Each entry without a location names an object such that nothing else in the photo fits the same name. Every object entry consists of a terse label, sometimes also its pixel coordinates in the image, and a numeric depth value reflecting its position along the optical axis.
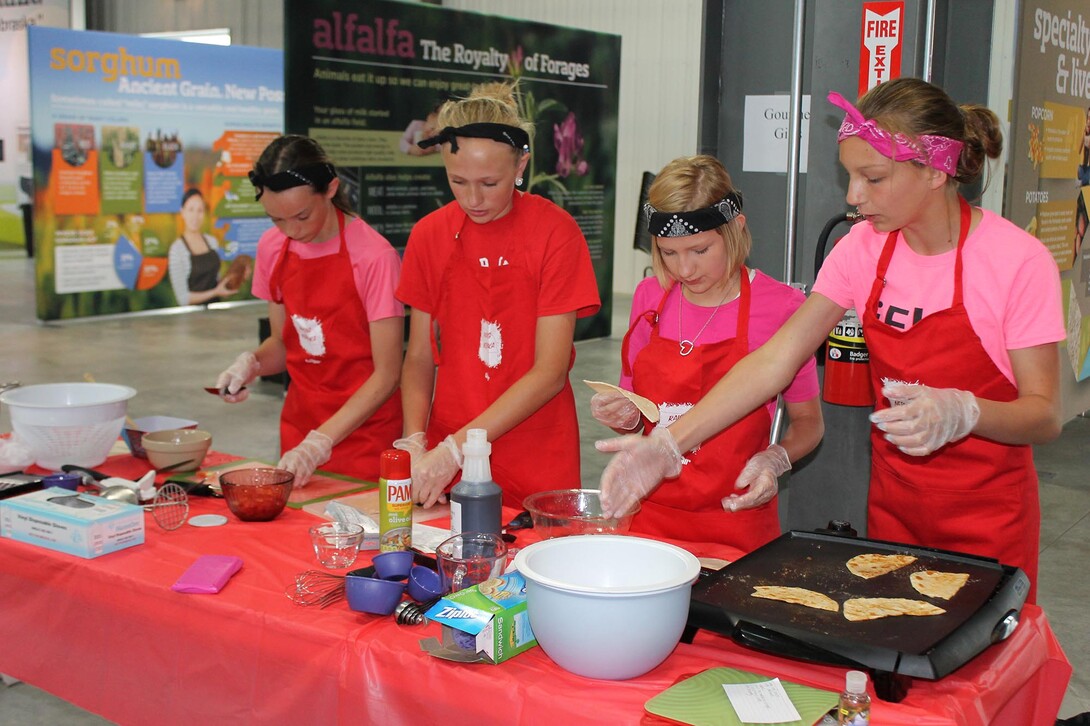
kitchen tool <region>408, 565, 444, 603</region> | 1.69
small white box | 1.96
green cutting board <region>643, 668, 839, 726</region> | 1.34
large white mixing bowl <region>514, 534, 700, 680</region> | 1.39
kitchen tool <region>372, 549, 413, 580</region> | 1.75
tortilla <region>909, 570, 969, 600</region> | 1.59
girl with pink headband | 1.88
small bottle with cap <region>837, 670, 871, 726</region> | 1.32
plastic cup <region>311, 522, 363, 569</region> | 1.91
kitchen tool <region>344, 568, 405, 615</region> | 1.67
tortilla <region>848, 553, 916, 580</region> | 1.68
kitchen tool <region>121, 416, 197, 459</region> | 2.63
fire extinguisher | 2.93
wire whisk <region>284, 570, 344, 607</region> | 1.74
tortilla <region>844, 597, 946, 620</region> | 1.51
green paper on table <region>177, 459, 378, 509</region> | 2.37
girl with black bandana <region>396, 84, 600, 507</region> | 2.40
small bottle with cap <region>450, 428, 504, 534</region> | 1.81
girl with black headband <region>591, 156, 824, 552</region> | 2.17
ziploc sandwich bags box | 1.51
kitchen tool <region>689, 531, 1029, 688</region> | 1.39
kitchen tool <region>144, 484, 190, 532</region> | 2.13
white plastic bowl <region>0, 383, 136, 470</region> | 2.40
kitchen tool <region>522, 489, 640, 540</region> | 1.87
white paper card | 1.33
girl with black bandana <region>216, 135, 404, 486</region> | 2.62
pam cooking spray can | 1.91
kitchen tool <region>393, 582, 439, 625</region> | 1.65
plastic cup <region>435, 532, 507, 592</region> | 1.67
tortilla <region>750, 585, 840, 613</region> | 1.54
